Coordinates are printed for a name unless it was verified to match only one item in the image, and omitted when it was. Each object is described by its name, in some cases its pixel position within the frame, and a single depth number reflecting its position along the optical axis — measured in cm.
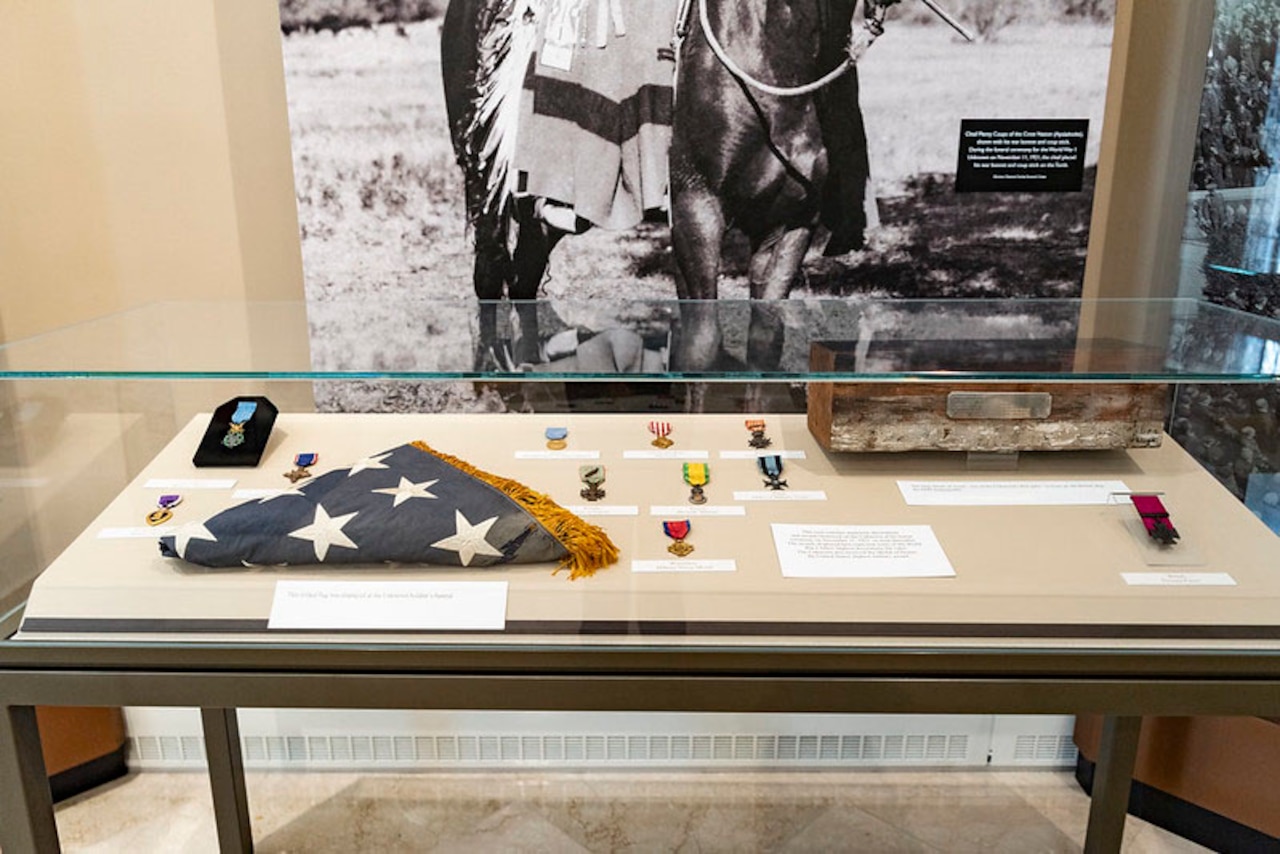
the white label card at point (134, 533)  144
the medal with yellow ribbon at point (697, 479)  152
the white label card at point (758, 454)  164
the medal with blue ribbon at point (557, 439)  168
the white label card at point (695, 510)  148
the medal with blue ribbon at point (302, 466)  157
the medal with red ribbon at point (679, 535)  139
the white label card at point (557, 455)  165
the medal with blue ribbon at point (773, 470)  155
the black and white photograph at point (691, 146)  207
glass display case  130
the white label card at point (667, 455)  165
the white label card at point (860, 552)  135
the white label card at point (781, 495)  151
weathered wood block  148
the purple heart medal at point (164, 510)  147
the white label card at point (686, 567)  135
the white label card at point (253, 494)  150
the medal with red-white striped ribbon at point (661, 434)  170
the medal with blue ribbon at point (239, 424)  163
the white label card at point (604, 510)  148
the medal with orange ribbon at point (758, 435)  169
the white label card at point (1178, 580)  132
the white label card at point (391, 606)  131
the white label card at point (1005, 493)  148
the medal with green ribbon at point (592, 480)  152
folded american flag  136
